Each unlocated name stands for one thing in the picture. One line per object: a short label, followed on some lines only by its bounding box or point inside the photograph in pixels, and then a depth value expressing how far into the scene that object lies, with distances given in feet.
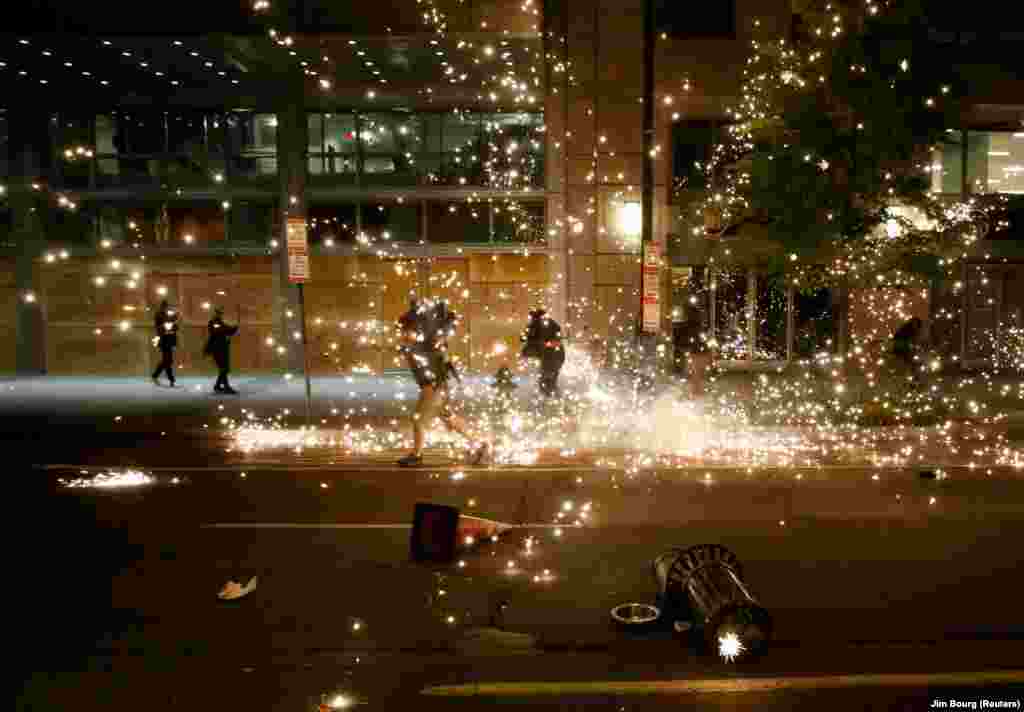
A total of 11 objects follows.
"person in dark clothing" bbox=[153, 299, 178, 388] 52.54
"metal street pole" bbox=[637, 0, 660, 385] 38.47
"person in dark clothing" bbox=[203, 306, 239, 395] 50.42
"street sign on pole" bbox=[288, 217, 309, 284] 37.14
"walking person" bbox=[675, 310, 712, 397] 57.67
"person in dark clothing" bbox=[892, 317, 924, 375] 45.88
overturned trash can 14.97
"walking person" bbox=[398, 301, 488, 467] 30.99
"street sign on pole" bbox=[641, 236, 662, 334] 38.17
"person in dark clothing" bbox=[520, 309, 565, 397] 47.19
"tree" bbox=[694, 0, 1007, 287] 38.91
